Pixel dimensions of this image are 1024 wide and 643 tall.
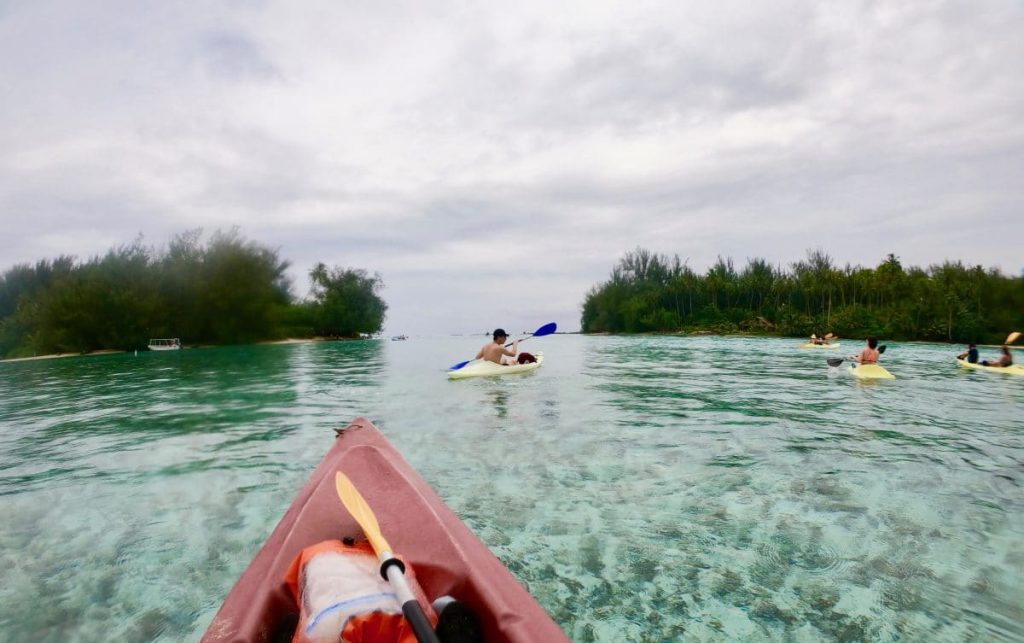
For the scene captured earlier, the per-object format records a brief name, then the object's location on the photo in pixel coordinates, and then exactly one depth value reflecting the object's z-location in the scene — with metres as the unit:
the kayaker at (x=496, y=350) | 13.00
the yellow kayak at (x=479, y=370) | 12.67
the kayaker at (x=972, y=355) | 14.73
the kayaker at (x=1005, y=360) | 13.66
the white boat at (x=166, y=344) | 40.84
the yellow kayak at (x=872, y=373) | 12.14
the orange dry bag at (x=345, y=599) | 1.59
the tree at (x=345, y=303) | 63.44
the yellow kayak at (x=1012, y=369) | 13.44
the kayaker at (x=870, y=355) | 12.38
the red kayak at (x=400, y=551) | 1.85
